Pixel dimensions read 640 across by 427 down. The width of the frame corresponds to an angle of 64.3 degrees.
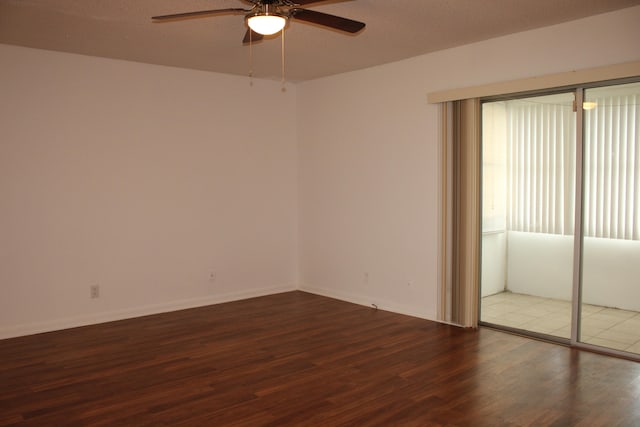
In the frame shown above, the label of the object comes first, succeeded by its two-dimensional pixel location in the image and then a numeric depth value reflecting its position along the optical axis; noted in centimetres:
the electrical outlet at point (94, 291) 503
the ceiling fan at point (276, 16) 282
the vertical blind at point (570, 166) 393
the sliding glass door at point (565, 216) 397
